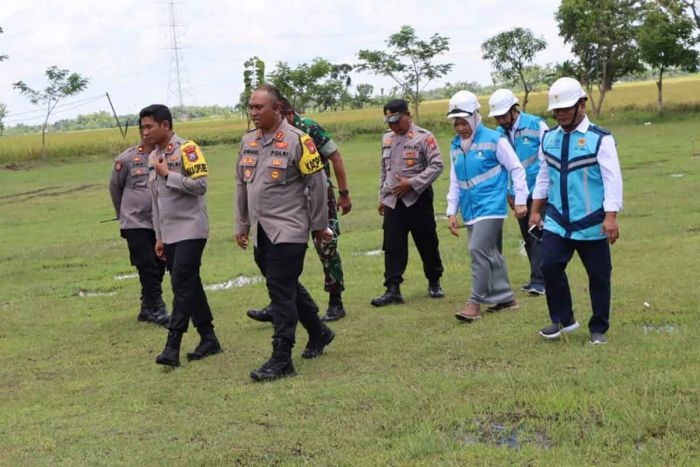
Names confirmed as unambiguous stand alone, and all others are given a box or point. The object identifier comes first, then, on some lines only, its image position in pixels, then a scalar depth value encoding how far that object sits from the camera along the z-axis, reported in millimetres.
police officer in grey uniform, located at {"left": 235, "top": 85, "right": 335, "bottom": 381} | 5855
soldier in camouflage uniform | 7273
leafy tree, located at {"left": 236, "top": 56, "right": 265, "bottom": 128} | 54875
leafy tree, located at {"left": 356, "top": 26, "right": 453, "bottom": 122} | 53219
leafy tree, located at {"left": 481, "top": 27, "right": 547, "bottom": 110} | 49969
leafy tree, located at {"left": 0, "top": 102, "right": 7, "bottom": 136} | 86438
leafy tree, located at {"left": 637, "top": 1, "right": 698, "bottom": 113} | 42156
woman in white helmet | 7105
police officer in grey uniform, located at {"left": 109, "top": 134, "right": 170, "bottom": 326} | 8344
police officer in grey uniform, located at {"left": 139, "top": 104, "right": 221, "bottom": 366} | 6516
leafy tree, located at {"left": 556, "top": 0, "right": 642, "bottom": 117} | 46000
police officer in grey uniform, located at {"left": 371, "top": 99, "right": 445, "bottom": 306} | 8133
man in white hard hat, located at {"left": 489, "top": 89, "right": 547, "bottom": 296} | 7754
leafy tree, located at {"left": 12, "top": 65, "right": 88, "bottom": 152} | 49312
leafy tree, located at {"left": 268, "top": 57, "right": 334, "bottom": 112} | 58750
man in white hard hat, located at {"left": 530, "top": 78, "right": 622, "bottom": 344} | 5621
